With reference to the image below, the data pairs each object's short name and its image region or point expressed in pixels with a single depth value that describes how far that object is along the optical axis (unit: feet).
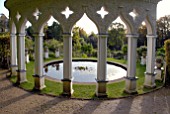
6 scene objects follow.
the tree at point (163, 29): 81.03
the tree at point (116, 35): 97.96
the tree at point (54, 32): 108.44
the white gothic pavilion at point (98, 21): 26.40
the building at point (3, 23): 79.66
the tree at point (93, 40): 106.04
